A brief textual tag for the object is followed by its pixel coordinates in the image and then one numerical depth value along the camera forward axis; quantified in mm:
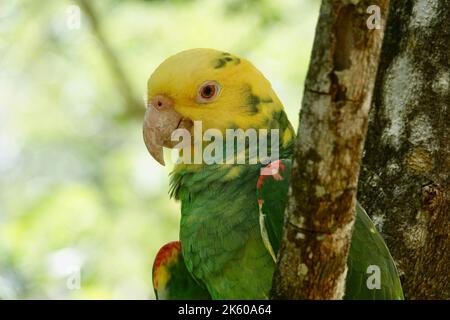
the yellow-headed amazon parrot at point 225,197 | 3080
